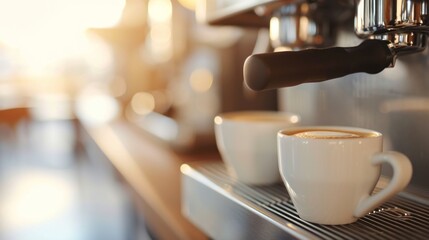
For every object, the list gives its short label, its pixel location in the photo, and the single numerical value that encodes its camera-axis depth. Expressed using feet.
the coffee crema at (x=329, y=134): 1.23
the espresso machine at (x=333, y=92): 1.15
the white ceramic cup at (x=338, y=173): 1.12
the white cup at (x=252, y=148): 1.59
